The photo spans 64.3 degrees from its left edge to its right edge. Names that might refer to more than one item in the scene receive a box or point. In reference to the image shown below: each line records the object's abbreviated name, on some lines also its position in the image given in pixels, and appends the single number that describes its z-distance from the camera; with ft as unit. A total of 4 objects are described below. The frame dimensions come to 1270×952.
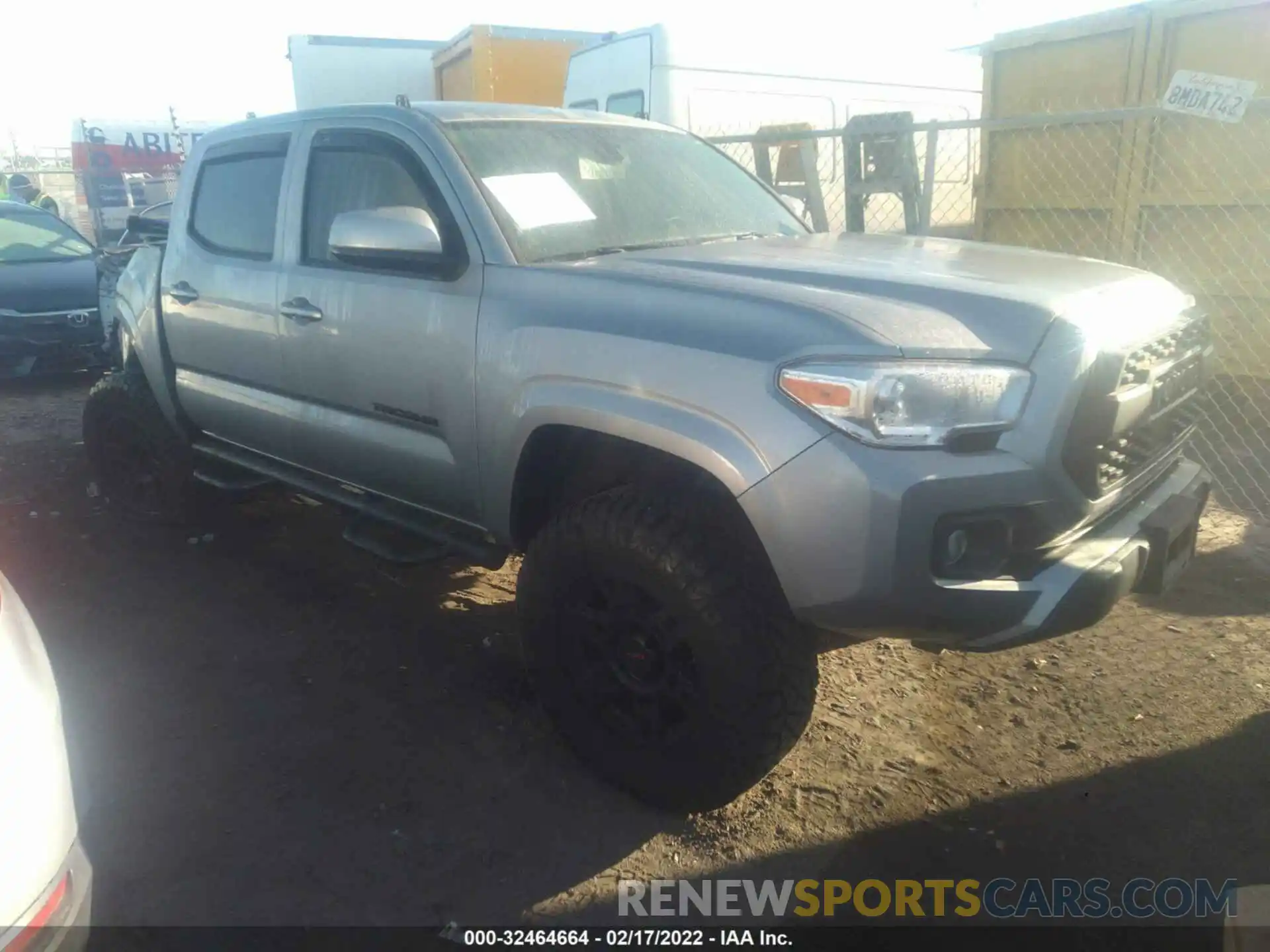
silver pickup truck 7.31
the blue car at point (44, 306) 26.76
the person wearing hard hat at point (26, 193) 50.24
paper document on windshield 10.08
